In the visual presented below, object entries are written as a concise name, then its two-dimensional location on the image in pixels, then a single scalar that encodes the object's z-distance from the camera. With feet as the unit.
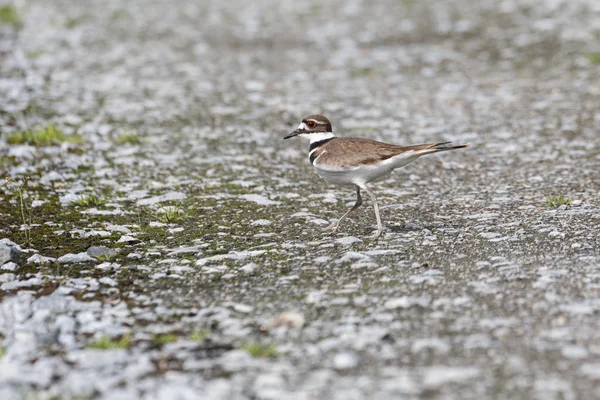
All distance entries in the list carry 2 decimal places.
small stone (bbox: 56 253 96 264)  61.67
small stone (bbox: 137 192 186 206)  79.61
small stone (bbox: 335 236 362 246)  65.41
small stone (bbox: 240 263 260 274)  59.52
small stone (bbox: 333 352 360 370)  43.24
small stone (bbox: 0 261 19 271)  59.41
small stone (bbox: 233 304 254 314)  51.75
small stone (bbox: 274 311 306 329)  48.62
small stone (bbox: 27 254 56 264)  61.26
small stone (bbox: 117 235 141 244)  67.31
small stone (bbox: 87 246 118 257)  63.36
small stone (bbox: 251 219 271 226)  72.60
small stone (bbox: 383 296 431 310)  50.67
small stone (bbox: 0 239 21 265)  60.39
